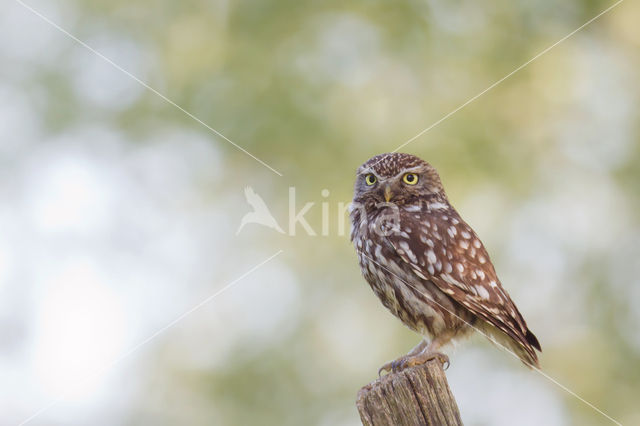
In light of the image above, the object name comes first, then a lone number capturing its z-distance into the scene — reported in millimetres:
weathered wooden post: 5566
